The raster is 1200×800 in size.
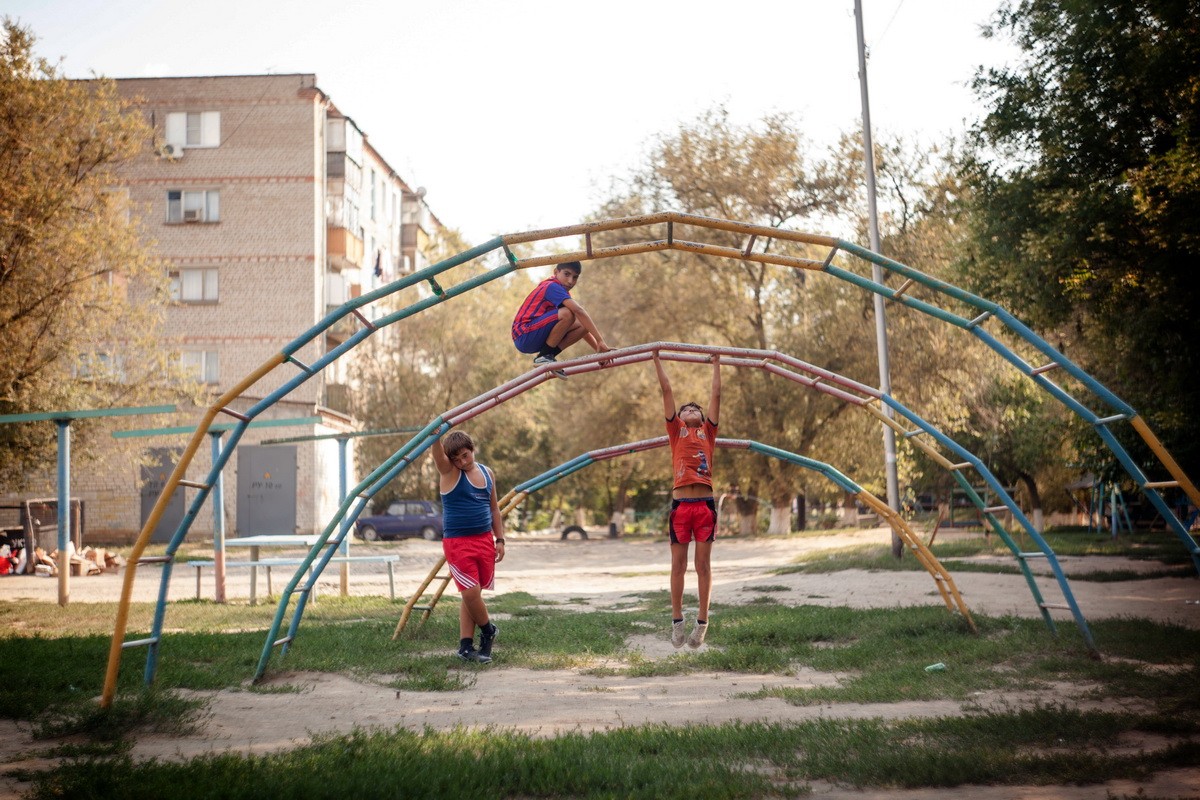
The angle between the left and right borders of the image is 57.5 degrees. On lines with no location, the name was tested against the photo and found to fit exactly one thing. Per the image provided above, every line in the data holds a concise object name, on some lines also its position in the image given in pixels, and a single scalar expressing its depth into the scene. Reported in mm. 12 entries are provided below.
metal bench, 14244
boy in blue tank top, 8961
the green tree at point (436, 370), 42750
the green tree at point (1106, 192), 12727
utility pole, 19953
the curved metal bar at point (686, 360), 8195
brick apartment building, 37688
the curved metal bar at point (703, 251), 6746
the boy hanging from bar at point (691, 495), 8641
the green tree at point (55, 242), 20562
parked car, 39094
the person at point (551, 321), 8023
